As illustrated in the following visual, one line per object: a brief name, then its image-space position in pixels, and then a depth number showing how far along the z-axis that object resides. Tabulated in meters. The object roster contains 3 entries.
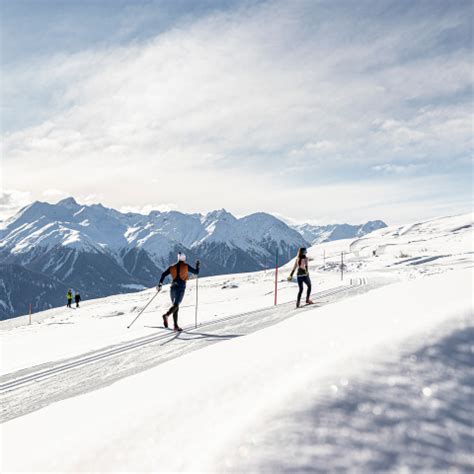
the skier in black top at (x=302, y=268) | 12.72
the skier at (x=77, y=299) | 40.26
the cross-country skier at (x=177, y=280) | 10.37
